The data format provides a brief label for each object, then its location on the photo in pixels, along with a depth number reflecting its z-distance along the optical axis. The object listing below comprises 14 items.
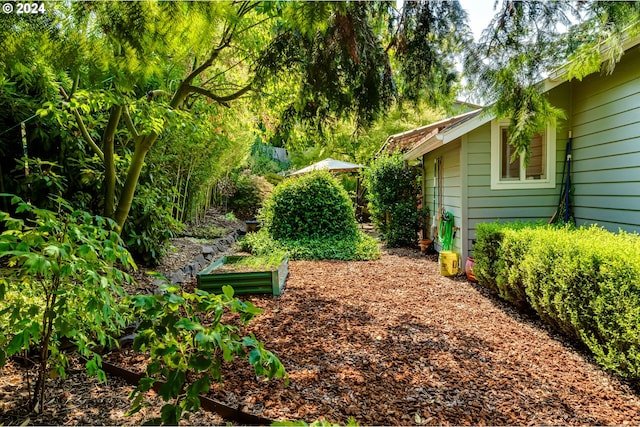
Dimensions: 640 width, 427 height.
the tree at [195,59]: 1.81
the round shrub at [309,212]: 8.66
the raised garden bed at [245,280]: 4.45
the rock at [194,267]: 5.77
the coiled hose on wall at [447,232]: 6.54
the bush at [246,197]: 13.63
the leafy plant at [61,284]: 1.59
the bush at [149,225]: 4.82
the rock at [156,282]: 4.46
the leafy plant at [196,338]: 1.41
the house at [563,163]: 4.43
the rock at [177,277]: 5.00
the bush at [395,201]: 8.96
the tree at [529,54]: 2.42
